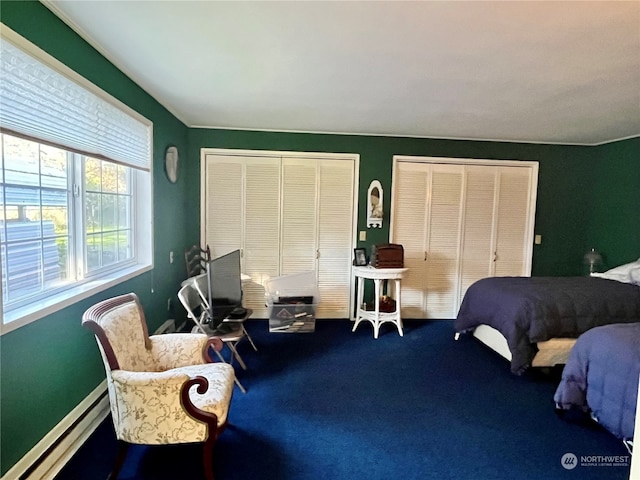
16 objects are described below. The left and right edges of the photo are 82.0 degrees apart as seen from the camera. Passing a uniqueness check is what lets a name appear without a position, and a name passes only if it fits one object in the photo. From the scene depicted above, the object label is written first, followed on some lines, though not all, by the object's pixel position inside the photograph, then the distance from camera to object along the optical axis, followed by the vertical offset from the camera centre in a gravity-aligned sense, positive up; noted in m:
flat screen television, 2.97 -0.68
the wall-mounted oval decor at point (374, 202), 4.57 +0.16
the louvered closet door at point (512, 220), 4.79 -0.01
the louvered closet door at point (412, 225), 4.68 -0.11
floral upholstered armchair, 1.81 -0.97
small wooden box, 4.26 -0.47
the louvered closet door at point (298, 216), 4.55 -0.04
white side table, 4.19 -0.99
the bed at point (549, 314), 3.12 -0.81
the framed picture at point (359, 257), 4.53 -0.53
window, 1.70 +0.13
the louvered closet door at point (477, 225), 4.74 -0.09
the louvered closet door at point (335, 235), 4.60 -0.27
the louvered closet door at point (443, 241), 4.71 -0.30
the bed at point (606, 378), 2.18 -1.00
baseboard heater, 1.78 -1.29
